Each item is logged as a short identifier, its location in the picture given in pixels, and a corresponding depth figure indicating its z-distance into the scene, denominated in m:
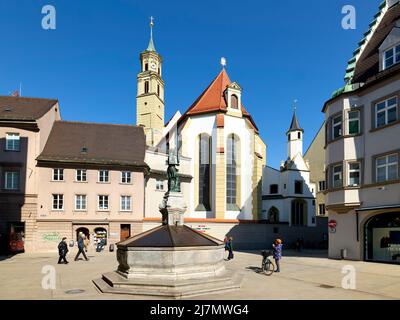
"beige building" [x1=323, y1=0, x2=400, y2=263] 21.64
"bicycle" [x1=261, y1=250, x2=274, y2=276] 16.97
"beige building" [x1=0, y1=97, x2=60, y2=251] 30.36
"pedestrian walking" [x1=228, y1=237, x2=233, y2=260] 24.38
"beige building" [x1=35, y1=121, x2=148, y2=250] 32.22
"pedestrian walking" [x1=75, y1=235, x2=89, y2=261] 22.62
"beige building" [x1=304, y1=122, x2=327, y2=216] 55.29
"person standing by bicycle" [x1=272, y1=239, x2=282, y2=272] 17.50
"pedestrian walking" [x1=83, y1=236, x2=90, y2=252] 30.39
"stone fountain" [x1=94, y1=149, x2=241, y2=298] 12.01
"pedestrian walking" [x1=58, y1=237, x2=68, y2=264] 20.69
